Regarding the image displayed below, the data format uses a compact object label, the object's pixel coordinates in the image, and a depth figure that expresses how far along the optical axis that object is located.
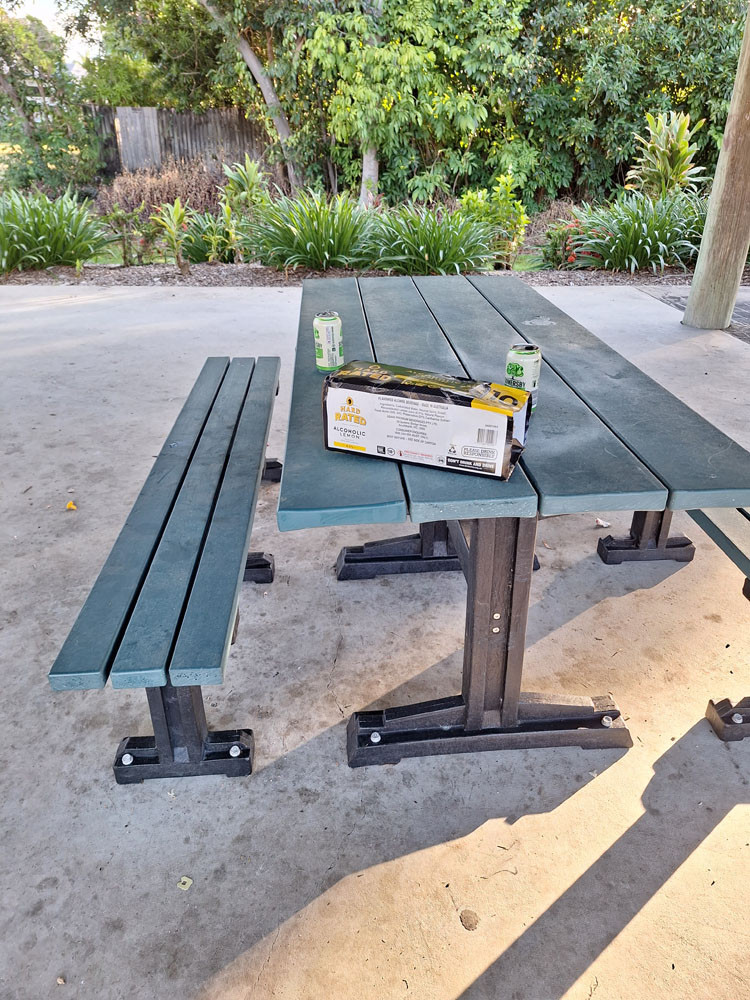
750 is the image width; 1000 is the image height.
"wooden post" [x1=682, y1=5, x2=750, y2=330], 4.67
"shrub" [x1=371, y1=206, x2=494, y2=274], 6.36
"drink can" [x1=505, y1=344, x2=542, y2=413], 1.82
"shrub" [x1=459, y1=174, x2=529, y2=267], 7.22
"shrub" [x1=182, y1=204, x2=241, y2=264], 7.25
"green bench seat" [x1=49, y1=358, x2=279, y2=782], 1.62
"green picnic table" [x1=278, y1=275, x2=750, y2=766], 1.56
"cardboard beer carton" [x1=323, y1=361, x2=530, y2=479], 1.51
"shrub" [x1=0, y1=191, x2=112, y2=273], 6.81
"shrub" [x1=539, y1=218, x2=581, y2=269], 7.38
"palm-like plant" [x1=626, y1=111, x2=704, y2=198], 7.46
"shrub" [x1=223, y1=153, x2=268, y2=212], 7.77
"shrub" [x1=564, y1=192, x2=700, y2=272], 6.83
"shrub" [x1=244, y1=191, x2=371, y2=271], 6.54
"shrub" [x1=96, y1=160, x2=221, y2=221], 12.18
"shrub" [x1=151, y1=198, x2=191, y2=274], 6.78
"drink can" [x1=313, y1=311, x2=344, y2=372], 2.09
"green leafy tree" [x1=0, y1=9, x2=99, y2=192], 14.08
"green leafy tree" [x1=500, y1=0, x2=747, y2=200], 11.65
